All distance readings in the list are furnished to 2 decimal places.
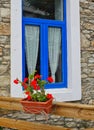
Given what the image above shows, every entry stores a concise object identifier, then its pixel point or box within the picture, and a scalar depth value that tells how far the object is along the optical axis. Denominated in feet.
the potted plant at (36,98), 11.23
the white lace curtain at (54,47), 19.20
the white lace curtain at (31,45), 18.40
